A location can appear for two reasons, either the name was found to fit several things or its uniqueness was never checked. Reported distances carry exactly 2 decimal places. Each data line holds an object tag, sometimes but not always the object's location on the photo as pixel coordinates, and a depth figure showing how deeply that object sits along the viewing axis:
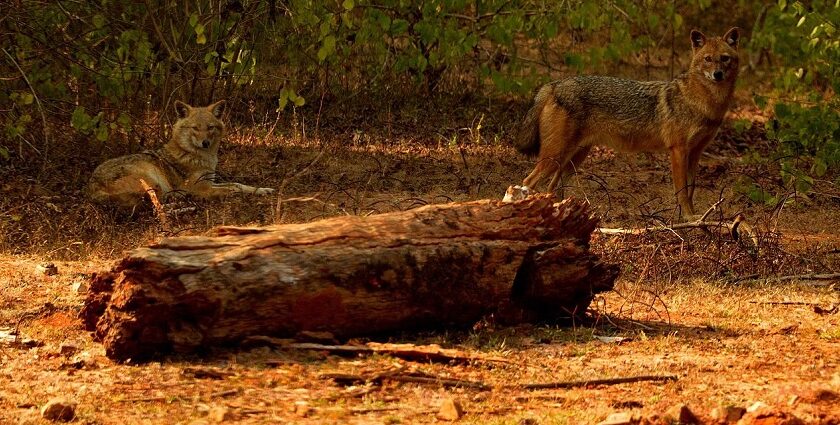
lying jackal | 19.87
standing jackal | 21.64
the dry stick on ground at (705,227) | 16.09
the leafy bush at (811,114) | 19.48
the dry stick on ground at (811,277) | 15.55
